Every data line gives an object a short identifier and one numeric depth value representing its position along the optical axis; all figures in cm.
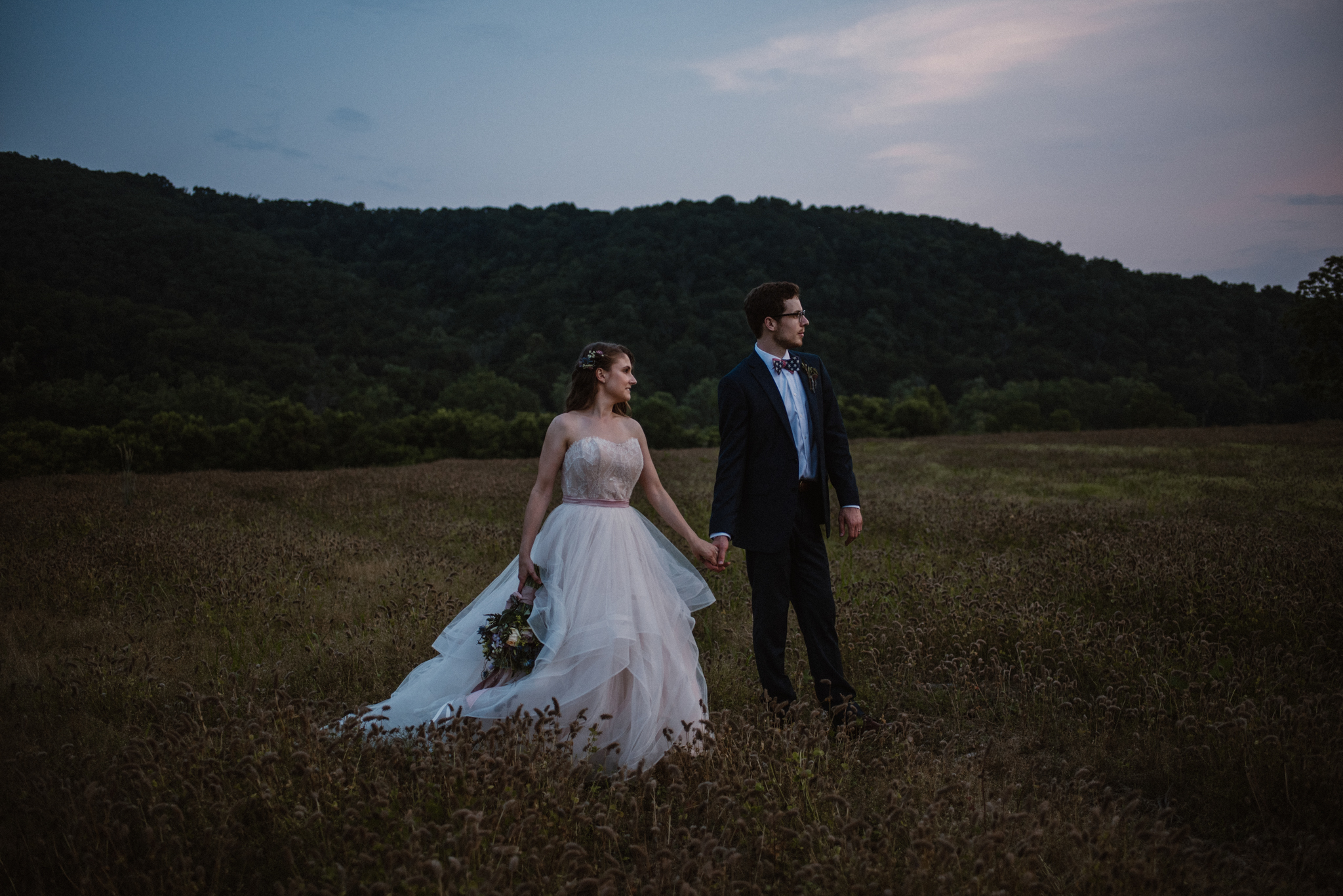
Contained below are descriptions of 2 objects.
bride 393
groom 421
